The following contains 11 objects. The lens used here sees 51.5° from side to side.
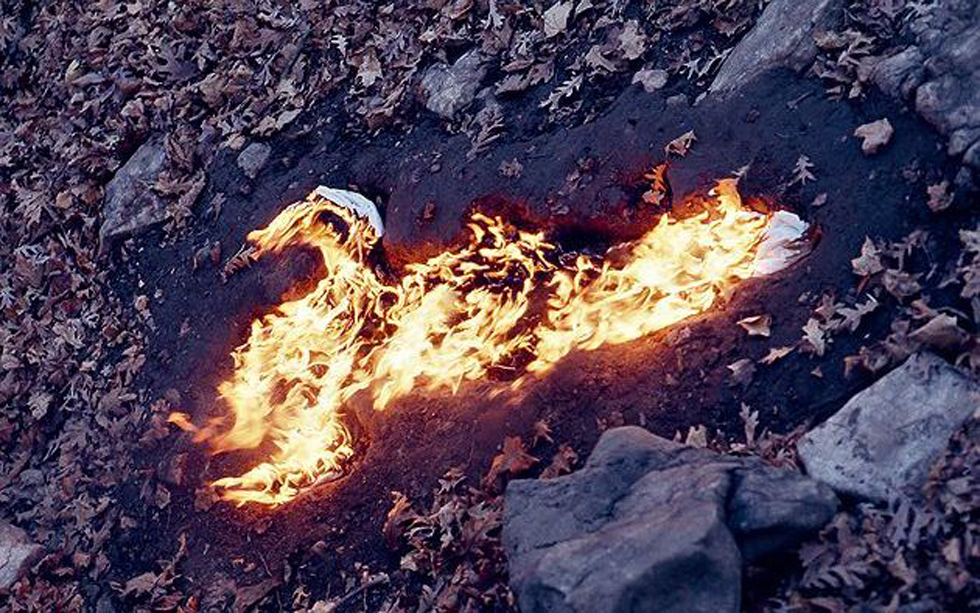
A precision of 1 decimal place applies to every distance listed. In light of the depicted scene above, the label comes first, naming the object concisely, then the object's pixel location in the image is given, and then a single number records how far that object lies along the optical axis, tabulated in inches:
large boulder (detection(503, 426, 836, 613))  175.8
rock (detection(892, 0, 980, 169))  224.8
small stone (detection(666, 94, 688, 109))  278.5
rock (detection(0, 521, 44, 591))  294.0
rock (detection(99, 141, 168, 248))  349.4
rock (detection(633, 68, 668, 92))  287.1
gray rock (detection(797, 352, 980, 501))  193.3
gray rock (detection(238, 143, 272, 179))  342.0
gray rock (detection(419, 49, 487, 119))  319.9
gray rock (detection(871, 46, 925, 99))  238.4
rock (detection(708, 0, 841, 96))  261.6
